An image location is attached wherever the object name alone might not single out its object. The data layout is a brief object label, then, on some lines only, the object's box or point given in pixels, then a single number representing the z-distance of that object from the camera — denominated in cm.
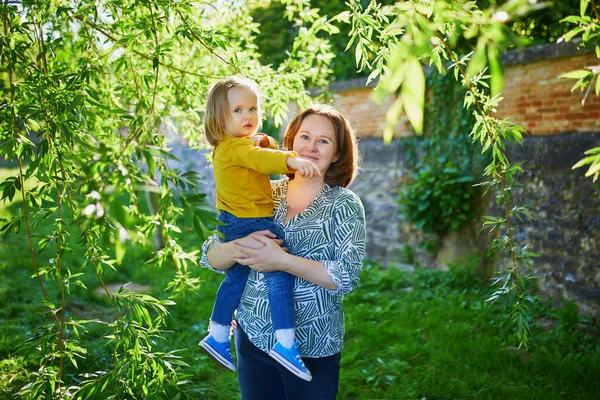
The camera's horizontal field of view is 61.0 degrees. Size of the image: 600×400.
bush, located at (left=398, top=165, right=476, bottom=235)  543
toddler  219
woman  205
